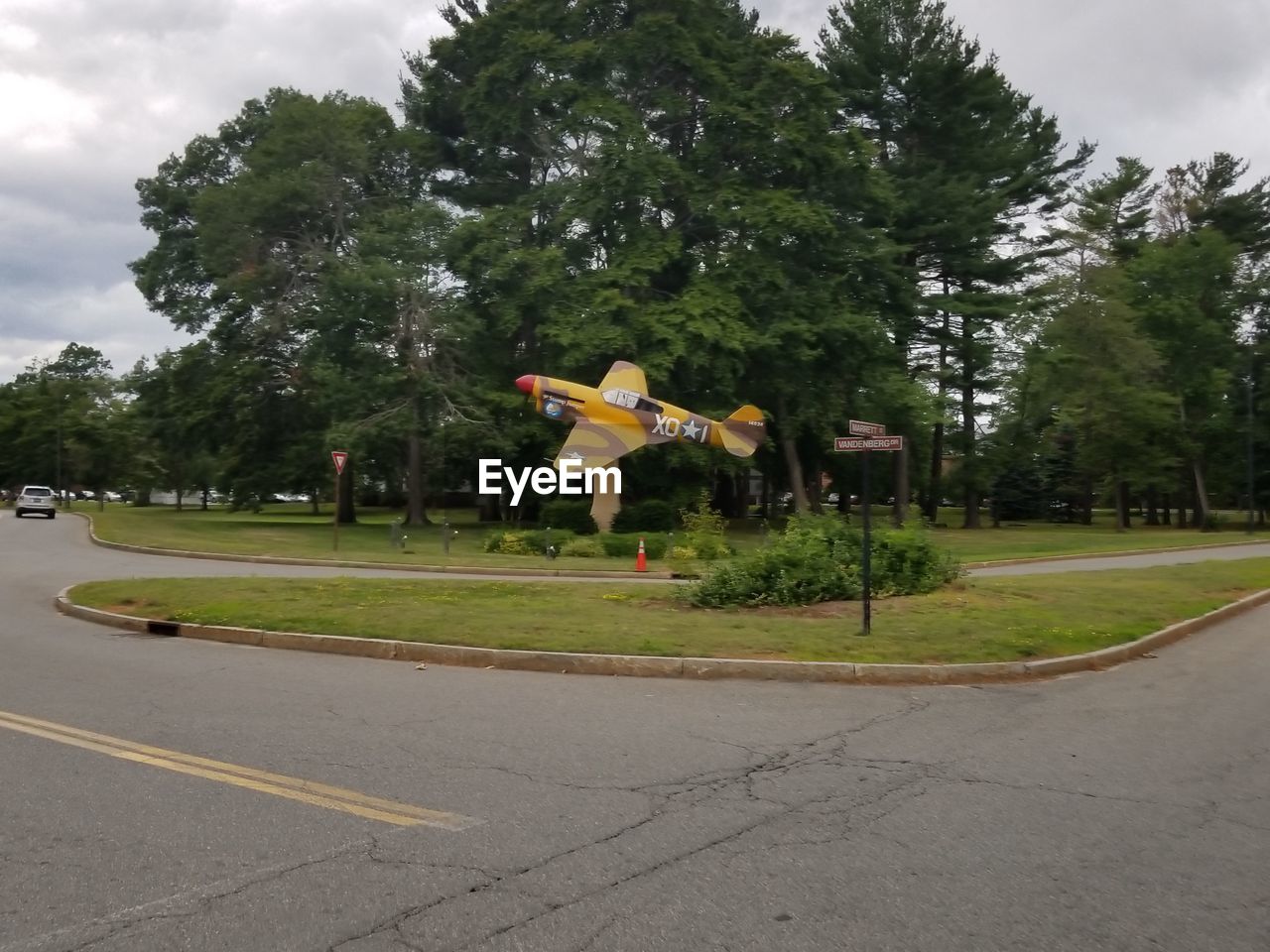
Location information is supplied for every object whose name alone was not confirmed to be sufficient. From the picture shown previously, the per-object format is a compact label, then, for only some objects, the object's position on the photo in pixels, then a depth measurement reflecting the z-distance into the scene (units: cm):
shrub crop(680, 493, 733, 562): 2808
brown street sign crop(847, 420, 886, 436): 1165
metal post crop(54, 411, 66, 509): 7344
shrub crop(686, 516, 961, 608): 1486
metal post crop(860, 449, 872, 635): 1167
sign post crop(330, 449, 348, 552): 2736
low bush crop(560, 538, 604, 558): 2952
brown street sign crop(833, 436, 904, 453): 1138
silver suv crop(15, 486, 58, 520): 4747
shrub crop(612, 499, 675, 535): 3631
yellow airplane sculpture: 3503
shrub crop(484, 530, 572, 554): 3034
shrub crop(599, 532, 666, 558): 2920
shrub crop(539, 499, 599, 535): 3691
